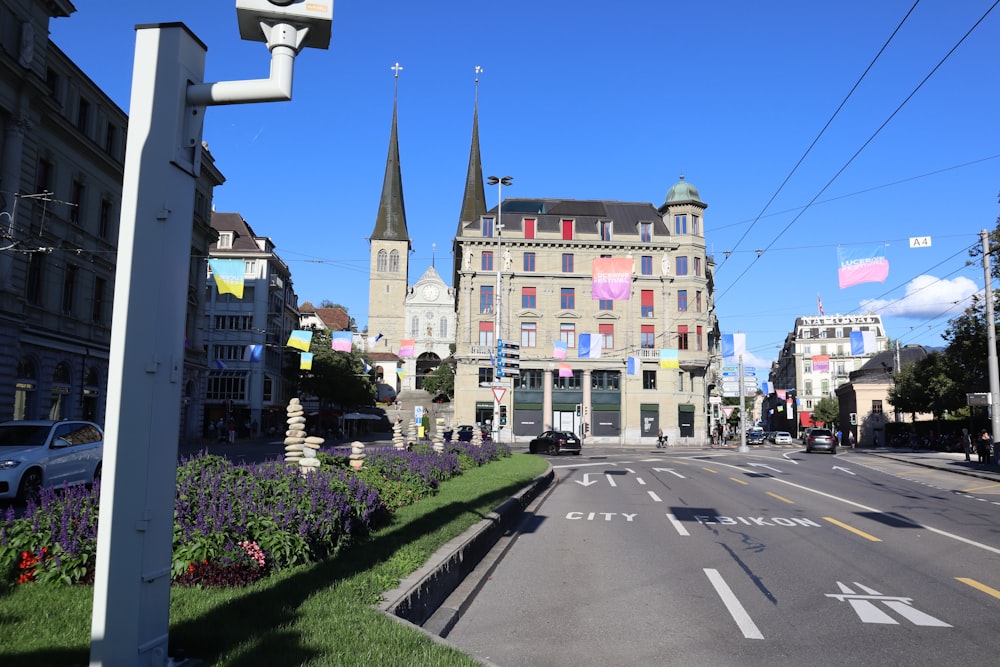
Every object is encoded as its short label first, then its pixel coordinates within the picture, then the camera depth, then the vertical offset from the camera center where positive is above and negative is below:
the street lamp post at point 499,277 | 32.09 +9.04
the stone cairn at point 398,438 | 21.84 -0.51
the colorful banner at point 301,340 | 39.06 +4.21
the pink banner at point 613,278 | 38.31 +7.52
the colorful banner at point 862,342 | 42.07 +4.78
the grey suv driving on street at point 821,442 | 48.69 -1.02
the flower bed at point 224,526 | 6.08 -0.98
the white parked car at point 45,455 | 12.80 -0.70
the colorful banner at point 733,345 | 48.34 +5.26
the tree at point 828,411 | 97.50 +2.04
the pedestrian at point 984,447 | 33.28 -0.84
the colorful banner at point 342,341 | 42.50 +4.57
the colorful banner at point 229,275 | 31.72 +6.15
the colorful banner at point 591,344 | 49.81 +5.31
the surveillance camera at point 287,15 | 4.37 +2.38
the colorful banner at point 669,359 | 50.94 +4.48
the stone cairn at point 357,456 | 13.22 -0.63
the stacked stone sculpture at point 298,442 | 11.95 -0.36
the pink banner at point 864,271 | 22.94 +4.82
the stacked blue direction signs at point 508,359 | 33.38 +2.90
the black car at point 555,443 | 42.94 -1.15
